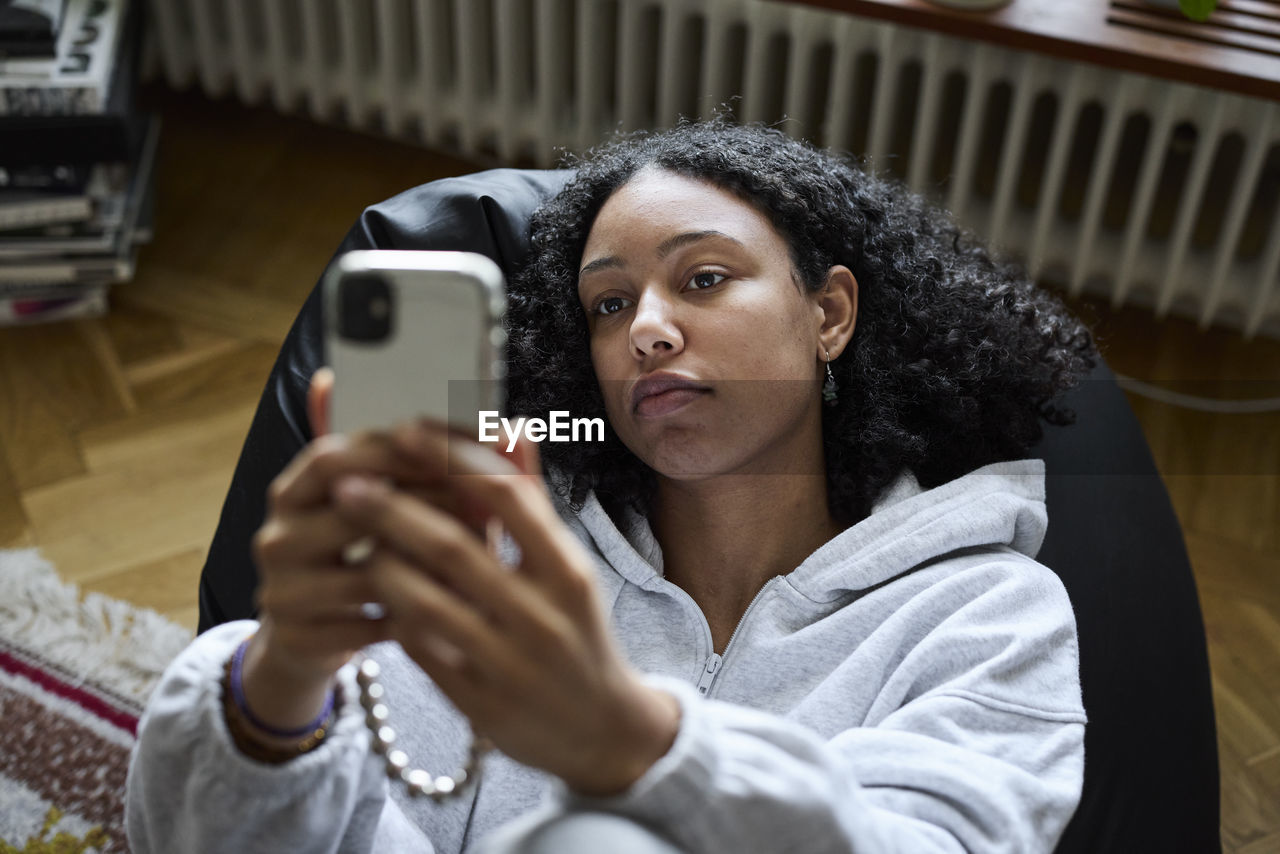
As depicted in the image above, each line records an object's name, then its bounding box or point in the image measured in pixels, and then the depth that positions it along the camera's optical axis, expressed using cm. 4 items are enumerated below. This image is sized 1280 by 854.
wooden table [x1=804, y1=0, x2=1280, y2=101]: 176
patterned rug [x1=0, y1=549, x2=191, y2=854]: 149
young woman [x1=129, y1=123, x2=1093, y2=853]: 63
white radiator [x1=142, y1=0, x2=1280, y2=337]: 198
